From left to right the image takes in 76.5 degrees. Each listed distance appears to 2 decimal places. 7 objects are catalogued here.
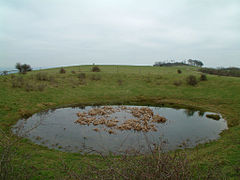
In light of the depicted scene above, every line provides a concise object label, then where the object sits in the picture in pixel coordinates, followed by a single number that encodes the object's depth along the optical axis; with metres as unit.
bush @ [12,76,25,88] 24.95
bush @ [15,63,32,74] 40.35
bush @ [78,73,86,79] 38.58
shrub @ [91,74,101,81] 37.71
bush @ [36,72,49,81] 32.81
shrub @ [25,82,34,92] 24.19
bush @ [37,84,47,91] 25.23
